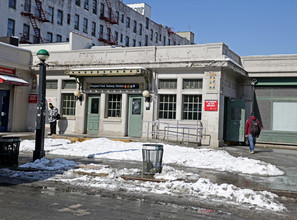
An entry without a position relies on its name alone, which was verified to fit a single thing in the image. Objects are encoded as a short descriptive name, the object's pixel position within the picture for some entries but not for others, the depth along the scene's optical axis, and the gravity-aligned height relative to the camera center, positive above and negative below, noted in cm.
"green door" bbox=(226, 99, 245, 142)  1953 +0
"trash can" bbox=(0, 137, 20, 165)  1079 -120
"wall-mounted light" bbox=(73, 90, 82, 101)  2077 +113
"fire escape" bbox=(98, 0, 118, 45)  4975 +1339
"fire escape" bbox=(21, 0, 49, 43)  3931 +1068
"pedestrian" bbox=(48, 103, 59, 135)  2061 -26
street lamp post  1124 -9
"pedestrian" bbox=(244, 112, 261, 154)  1616 -43
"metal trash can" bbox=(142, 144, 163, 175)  959 -115
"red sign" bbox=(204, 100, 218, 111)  1791 +71
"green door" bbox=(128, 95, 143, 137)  1970 +4
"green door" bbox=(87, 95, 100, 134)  2075 +1
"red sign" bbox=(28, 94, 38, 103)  2243 +88
